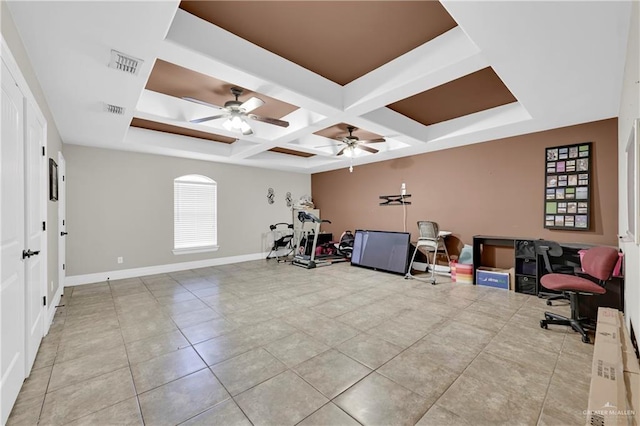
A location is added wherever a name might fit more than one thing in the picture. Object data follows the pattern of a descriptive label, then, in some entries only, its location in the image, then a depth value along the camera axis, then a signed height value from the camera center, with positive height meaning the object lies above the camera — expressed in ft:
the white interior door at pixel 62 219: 13.98 -0.23
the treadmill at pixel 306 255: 21.42 -3.64
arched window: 20.79 +0.07
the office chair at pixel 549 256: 11.93 -2.08
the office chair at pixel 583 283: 9.17 -2.55
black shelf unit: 14.16 -2.98
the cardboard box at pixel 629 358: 5.09 -2.97
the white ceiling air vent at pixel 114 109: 11.13 +4.44
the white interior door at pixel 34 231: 7.32 -0.48
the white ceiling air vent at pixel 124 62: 7.68 +4.50
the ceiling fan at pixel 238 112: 11.84 +4.53
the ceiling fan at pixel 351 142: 16.57 +4.39
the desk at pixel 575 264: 10.87 -2.84
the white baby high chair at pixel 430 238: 17.04 -1.64
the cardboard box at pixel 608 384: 3.85 -2.93
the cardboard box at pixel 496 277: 14.84 -3.65
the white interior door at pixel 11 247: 5.56 -0.72
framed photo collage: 13.39 +1.28
